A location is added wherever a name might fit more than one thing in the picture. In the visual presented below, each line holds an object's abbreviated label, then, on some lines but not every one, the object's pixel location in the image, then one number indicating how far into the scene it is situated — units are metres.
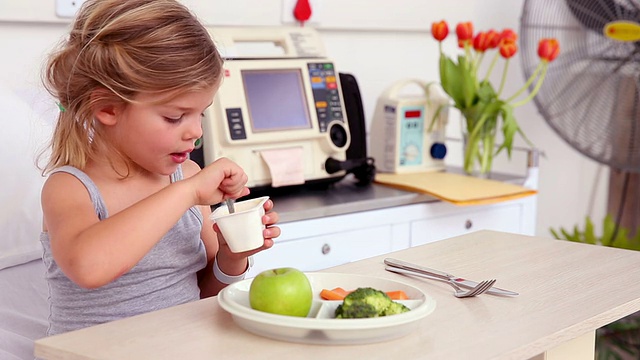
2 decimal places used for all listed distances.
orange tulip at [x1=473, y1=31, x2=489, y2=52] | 2.42
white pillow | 1.65
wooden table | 0.96
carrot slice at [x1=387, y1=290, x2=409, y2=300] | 1.10
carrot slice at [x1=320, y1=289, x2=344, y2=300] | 1.11
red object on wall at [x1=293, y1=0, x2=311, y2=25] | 2.46
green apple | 1.01
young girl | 1.23
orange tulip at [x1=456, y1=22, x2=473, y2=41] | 2.41
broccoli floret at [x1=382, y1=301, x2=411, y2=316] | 1.01
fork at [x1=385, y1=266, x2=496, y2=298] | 1.19
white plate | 0.96
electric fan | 2.73
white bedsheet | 1.56
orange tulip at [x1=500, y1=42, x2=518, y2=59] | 2.42
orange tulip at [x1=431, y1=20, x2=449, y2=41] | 2.40
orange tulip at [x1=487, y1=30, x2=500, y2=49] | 2.41
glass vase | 2.48
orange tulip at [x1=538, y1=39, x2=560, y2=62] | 2.49
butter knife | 1.21
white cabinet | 1.95
